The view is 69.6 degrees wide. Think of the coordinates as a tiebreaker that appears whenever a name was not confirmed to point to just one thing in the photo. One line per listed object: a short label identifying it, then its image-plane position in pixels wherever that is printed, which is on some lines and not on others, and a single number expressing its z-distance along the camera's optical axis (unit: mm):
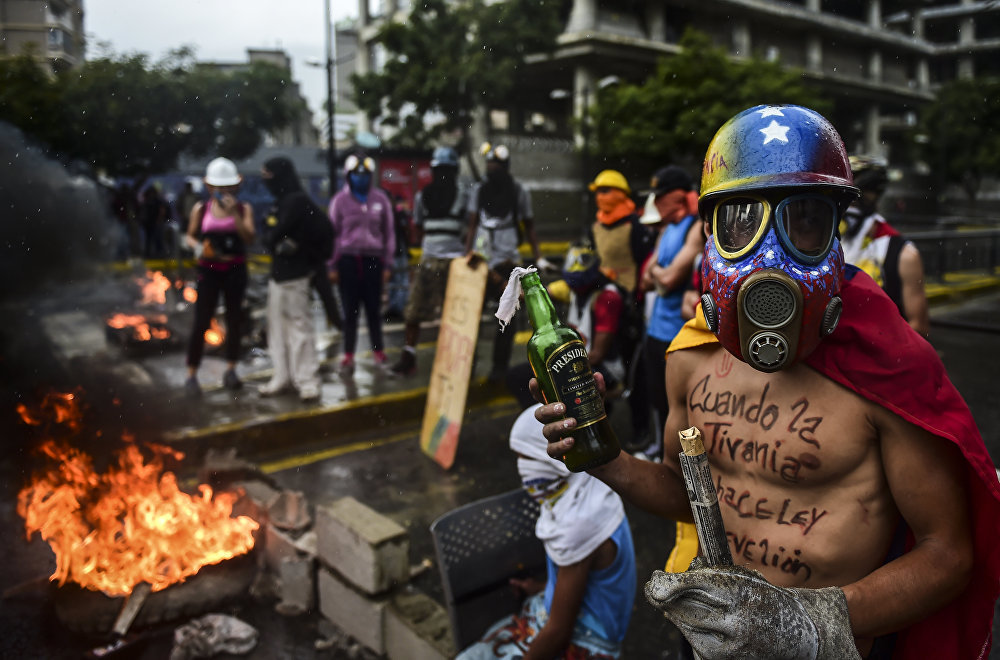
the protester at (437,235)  6816
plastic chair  2518
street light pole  14002
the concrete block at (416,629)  2795
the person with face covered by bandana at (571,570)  2268
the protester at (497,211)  6114
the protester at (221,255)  6406
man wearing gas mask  1382
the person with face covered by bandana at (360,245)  6926
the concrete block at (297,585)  3420
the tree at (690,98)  23719
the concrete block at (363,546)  3078
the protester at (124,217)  16922
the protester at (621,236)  5148
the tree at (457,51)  20641
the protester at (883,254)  3766
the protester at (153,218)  17547
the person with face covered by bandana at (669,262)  4500
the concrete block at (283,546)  3465
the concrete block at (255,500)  3740
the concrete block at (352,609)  3086
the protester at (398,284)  9898
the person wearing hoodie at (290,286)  6277
